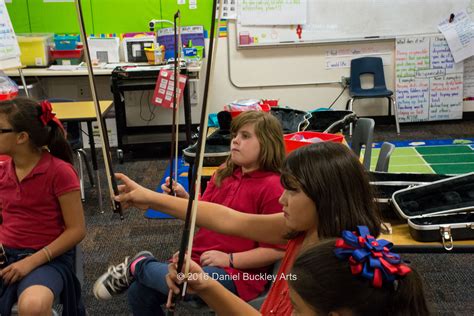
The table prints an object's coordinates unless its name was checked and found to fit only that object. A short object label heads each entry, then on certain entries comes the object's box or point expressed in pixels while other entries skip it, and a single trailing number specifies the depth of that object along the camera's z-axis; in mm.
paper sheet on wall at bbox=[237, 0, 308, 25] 5516
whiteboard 5586
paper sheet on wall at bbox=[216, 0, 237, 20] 3845
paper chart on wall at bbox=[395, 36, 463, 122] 5691
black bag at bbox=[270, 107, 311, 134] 2941
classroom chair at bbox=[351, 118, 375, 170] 2647
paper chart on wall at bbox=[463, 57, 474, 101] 5766
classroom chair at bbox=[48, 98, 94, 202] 3844
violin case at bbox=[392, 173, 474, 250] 1711
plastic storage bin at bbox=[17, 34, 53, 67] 5164
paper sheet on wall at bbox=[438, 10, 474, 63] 5609
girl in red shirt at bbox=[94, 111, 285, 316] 1713
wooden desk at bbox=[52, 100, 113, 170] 3412
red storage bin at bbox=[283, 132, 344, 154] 2286
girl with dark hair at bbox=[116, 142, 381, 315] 1282
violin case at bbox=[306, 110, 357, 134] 3000
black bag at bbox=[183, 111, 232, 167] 2430
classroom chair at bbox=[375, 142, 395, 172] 2494
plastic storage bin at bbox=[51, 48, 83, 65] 5324
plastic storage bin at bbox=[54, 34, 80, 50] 5312
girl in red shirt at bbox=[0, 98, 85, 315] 1847
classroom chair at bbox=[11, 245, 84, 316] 1946
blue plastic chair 5641
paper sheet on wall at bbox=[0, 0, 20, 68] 4242
